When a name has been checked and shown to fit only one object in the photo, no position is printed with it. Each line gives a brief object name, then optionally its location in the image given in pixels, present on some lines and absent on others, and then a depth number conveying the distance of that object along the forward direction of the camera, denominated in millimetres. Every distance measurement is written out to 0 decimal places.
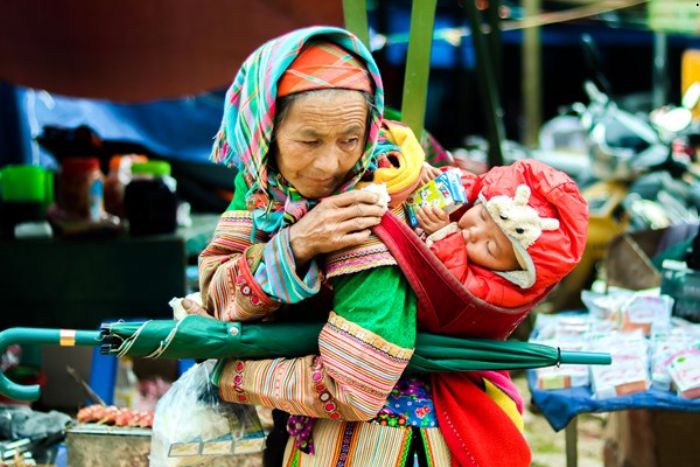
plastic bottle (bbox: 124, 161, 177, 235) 3945
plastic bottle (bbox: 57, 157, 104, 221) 4031
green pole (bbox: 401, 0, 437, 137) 2350
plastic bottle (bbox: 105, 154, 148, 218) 4297
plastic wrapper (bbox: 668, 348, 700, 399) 2577
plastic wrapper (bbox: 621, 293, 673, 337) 3055
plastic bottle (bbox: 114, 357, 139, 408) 3328
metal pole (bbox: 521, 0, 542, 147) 10008
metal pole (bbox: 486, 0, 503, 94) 4414
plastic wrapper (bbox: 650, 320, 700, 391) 2686
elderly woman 1692
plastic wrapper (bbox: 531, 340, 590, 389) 2758
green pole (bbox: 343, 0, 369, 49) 2414
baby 1755
